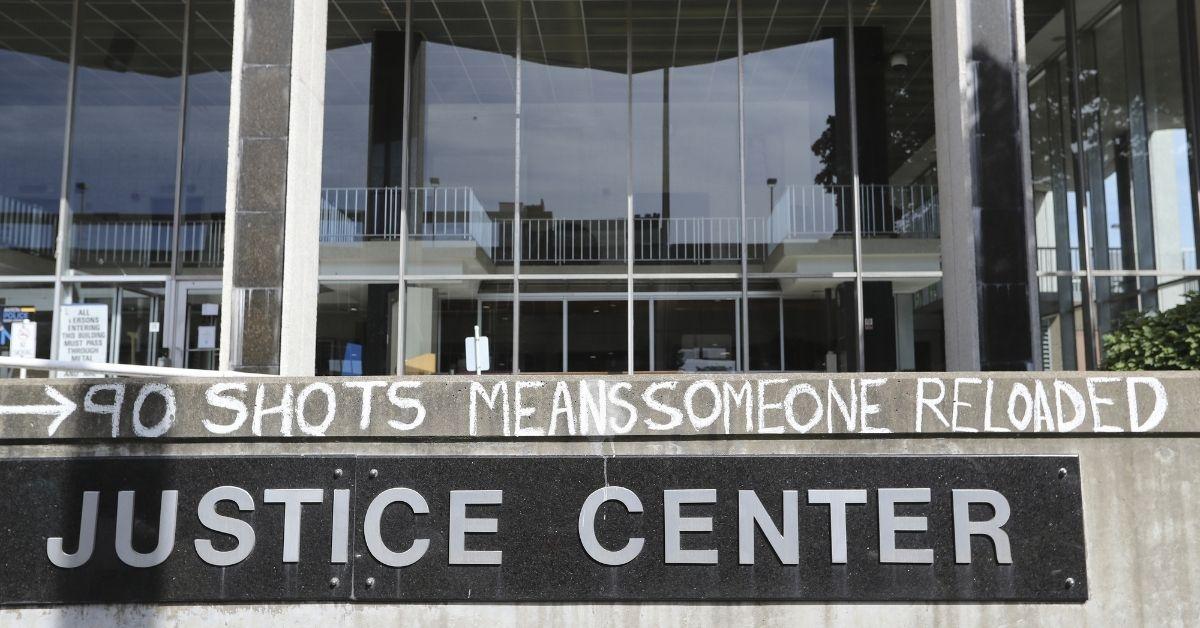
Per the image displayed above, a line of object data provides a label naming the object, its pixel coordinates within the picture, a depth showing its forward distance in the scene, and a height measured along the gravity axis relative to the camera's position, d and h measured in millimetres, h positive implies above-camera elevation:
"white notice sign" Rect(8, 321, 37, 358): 12409 +401
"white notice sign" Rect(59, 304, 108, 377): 12508 +494
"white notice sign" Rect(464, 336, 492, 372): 12062 +158
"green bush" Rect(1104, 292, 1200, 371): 6551 +159
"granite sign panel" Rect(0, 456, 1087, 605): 4246 -737
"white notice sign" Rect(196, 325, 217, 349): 12547 +421
